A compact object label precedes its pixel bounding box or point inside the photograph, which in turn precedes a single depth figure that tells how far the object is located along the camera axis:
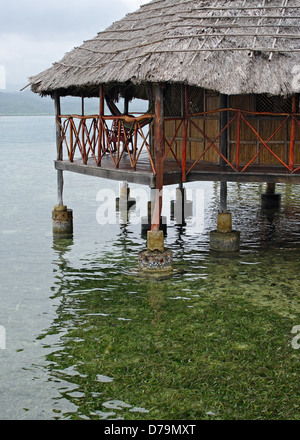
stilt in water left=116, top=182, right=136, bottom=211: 19.33
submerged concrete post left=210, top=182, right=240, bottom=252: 13.34
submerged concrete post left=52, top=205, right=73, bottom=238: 15.70
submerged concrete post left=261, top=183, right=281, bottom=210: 18.56
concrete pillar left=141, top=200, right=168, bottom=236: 15.51
